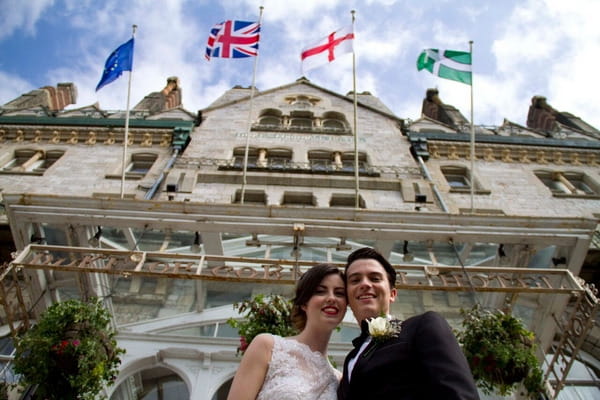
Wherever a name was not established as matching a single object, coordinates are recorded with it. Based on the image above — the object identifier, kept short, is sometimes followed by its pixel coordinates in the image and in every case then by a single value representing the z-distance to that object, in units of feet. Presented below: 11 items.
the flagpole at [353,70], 49.09
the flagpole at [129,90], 48.55
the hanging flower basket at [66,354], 17.30
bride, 9.90
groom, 7.62
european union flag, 49.32
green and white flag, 50.47
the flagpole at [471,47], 51.16
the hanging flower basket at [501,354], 17.99
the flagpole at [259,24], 52.03
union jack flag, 52.39
